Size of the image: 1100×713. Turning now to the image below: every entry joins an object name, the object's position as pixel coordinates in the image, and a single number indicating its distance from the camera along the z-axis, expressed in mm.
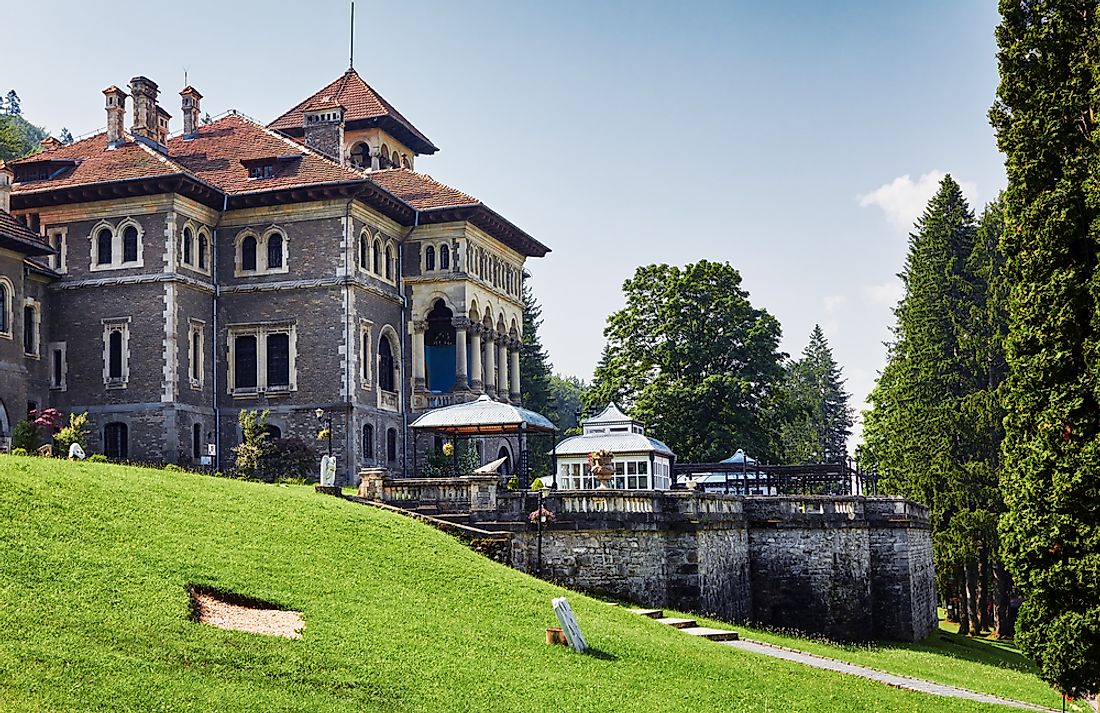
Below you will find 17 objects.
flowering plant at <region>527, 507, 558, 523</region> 31781
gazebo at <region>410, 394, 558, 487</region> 41531
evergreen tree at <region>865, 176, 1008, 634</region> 51656
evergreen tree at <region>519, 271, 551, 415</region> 84375
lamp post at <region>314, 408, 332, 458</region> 49344
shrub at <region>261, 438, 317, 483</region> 46094
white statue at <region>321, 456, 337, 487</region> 32625
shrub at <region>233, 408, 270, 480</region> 44812
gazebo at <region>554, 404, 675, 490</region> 46562
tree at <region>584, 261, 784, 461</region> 61500
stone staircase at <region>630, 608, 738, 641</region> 27906
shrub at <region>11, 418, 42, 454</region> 37062
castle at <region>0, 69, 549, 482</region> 48562
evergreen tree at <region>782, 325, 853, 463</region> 116344
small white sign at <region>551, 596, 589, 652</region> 21656
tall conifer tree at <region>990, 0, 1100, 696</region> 21812
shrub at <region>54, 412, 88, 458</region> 39688
